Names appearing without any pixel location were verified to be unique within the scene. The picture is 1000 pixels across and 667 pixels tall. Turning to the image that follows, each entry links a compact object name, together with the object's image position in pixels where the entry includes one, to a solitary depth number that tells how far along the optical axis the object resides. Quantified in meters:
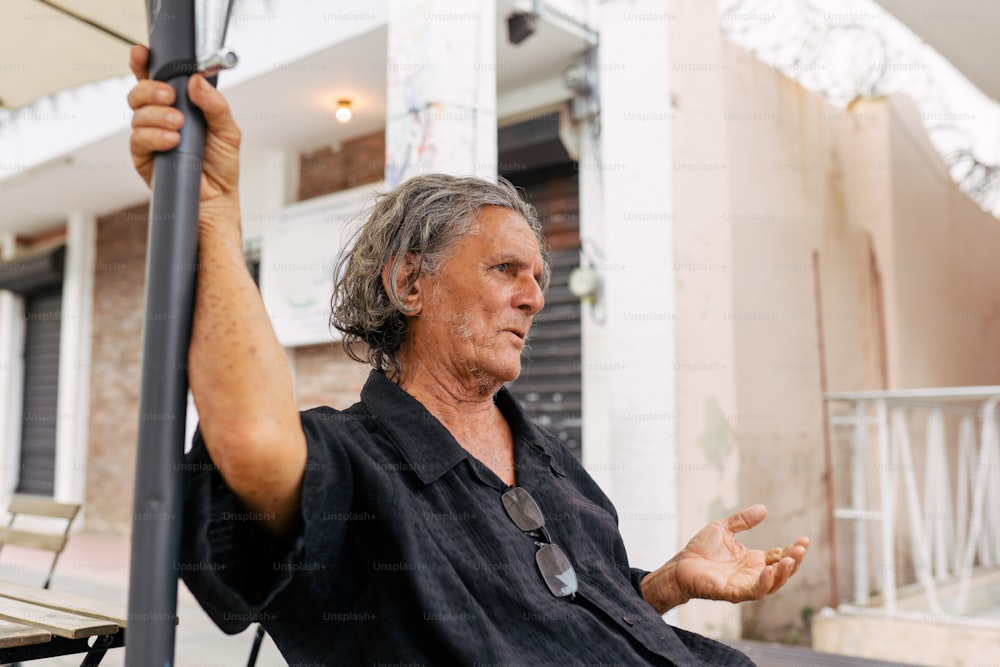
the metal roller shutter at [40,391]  10.73
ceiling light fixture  6.66
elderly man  1.14
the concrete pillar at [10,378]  11.20
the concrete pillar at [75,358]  10.04
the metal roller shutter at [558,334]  5.87
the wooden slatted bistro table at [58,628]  2.13
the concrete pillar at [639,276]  4.09
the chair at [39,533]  3.50
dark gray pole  1.02
